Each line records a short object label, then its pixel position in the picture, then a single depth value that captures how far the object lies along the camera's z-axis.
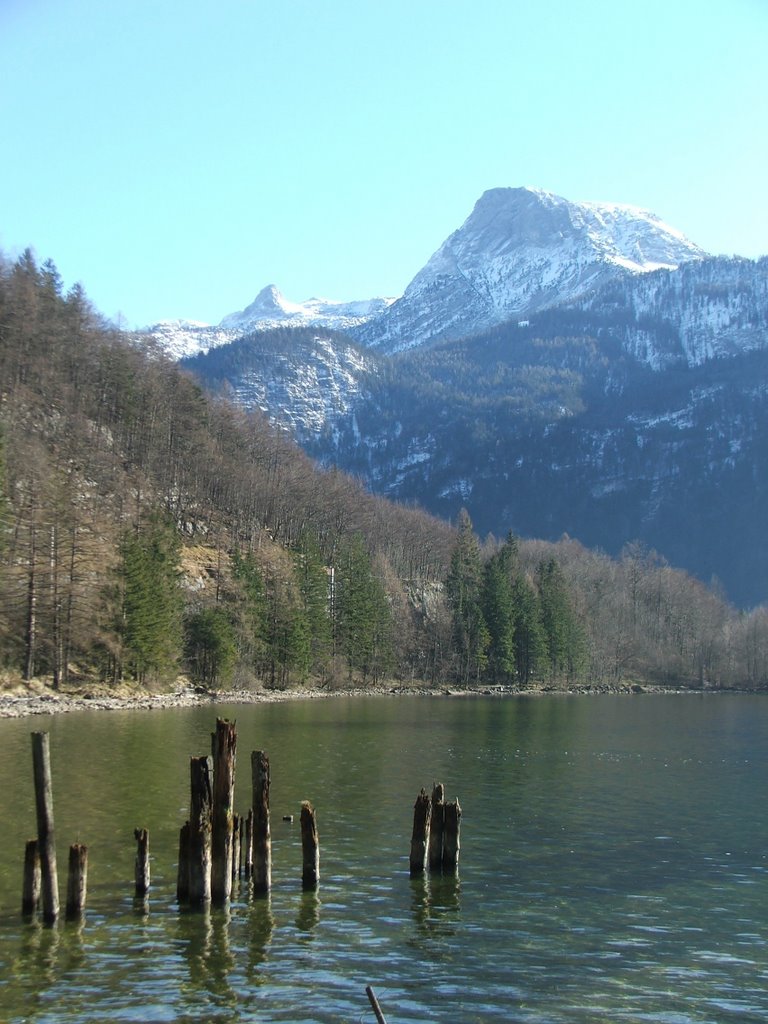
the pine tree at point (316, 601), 119.25
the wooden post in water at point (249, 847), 25.09
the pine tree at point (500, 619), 143.25
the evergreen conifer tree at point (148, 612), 84.31
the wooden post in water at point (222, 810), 21.86
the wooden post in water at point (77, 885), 21.03
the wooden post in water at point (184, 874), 21.95
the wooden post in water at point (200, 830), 21.08
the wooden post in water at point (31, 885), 21.14
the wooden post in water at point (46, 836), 20.58
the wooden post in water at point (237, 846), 24.41
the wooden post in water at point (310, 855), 24.30
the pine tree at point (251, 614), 107.31
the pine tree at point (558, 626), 151.25
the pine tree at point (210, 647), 97.56
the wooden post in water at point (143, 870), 22.50
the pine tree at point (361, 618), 126.91
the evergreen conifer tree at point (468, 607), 142.62
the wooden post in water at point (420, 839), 25.77
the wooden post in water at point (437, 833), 26.23
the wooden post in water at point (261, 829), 22.96
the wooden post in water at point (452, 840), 26.08
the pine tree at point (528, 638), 146.00
